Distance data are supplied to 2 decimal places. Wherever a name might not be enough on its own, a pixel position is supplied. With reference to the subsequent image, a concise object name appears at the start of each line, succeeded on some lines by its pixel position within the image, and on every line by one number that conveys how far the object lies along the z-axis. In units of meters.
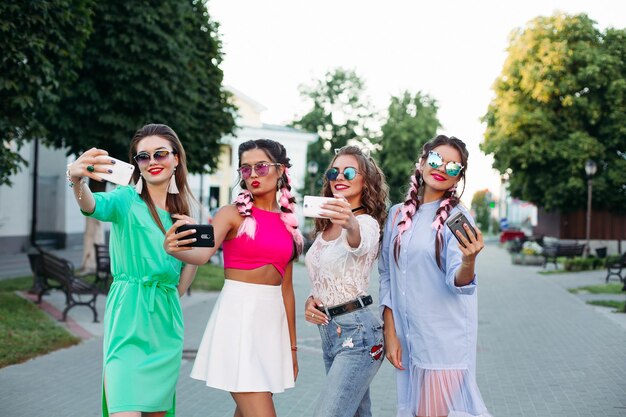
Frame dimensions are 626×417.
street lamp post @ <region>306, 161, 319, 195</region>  38.14
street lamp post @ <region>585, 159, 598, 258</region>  30.97
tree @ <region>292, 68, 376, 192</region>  72.25
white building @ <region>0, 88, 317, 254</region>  27.83
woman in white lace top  4.09
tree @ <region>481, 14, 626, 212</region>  36.34
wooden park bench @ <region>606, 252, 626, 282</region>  20.30
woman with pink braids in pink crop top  4.13
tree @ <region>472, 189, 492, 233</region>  85.31
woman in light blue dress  4.05
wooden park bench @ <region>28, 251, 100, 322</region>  12.58
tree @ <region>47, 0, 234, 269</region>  18.20
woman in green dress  4.04
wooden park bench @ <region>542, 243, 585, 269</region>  30.09
